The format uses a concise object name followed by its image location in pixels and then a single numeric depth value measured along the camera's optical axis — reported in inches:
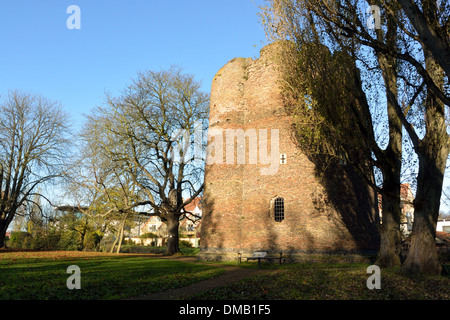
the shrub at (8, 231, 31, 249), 1467.9
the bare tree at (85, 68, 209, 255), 1023.6
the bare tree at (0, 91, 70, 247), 1116.5
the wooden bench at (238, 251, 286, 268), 693.9
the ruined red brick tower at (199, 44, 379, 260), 770.8
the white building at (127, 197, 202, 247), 1893.5
